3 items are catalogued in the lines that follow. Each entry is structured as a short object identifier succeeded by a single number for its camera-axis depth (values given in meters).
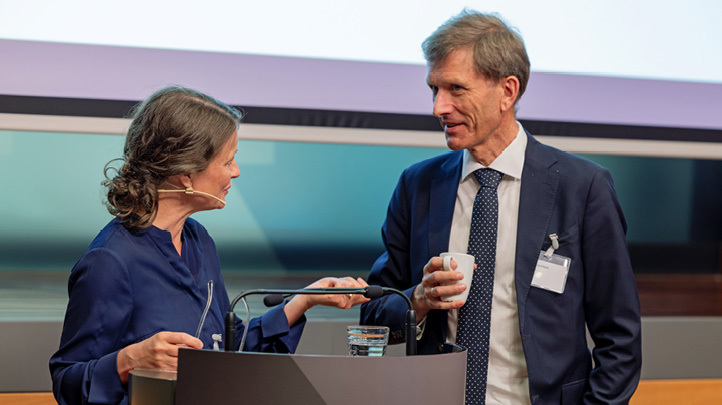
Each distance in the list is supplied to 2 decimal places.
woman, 3.56
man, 3.83
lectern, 3.25
